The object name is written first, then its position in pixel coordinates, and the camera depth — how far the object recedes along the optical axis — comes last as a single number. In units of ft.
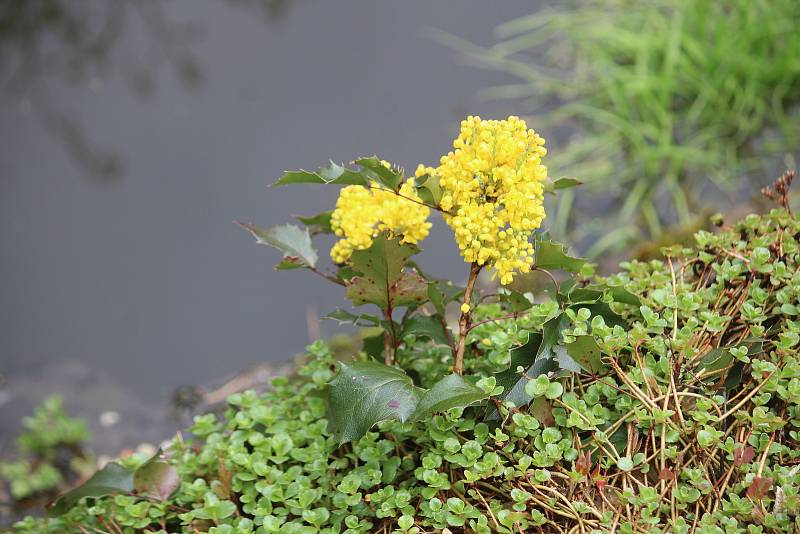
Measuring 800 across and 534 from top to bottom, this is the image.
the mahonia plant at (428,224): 3.72
